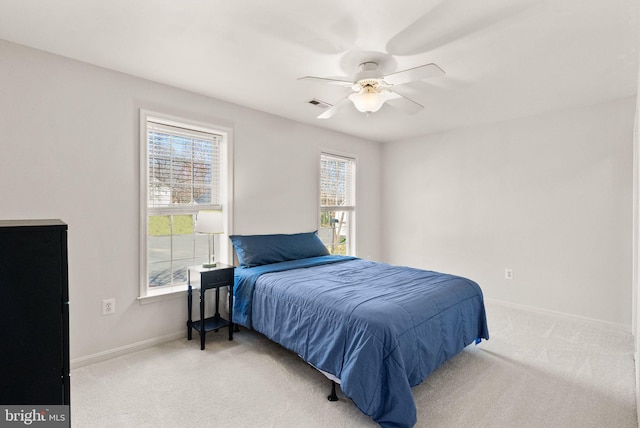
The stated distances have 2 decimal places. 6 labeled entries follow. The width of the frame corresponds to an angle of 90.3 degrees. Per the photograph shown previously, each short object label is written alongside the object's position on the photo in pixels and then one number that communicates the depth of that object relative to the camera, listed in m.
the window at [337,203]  4.74
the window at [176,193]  2.98
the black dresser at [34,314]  1.05
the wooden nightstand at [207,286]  2.86
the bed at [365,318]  1.87
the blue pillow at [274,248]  3.37
